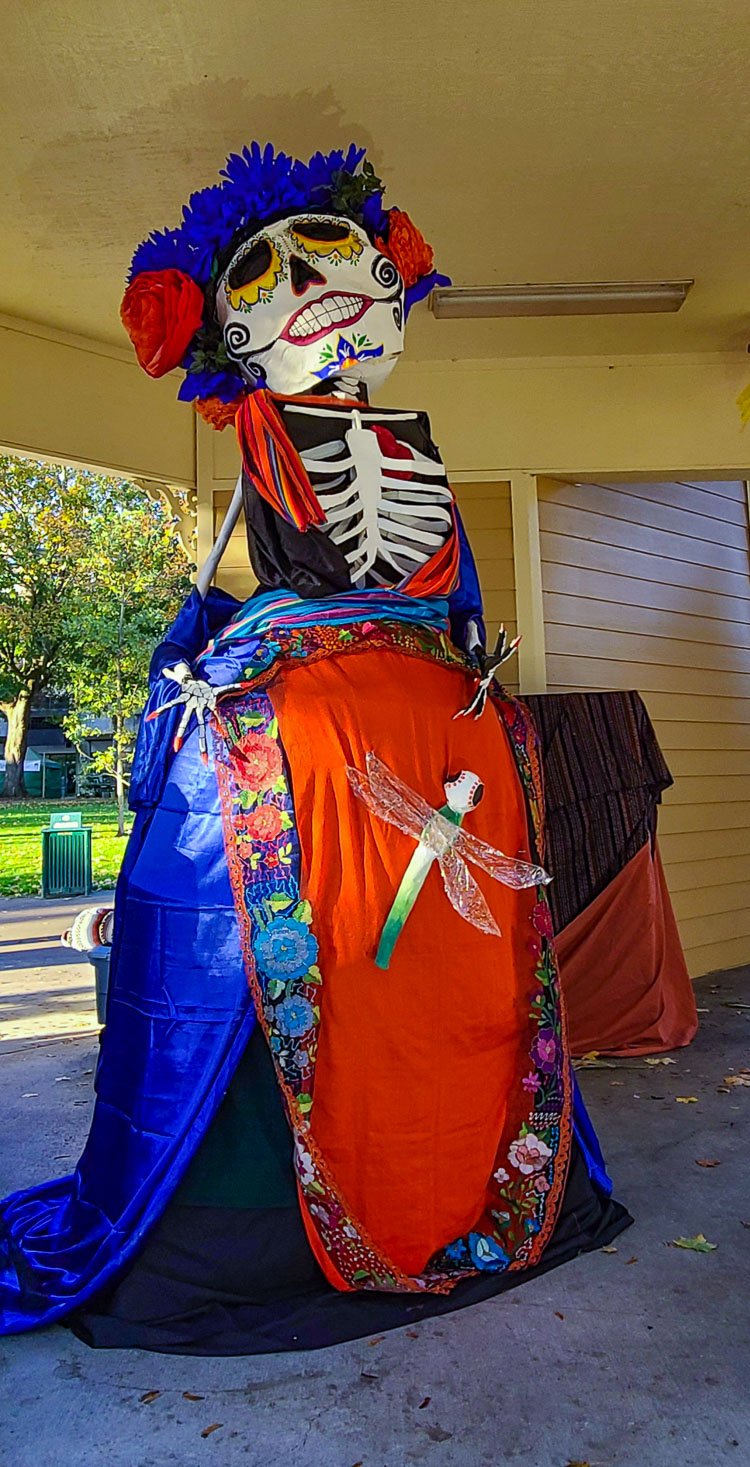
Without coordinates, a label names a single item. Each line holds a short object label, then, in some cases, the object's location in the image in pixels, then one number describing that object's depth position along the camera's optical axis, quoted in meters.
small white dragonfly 1.83
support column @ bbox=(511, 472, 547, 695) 3.95
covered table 3.62
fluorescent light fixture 3.47
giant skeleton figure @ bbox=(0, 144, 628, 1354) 1.77
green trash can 8.48
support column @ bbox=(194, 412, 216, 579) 3.90
